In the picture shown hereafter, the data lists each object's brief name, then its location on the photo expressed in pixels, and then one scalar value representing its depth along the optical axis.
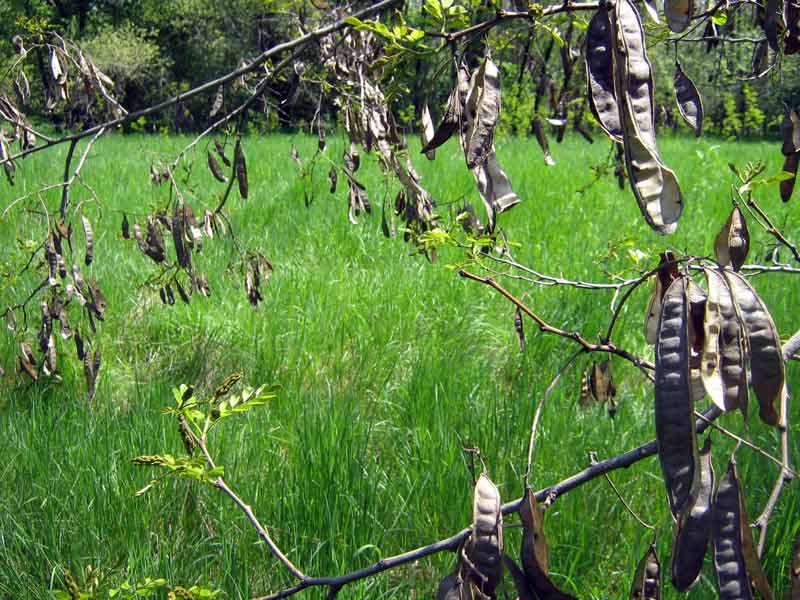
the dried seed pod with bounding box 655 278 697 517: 0.90
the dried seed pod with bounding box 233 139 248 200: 1.56
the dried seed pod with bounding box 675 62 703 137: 1.09
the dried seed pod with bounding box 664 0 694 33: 0.98
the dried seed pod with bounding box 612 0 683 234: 0.90
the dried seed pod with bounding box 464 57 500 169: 1.02
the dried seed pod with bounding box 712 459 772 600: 0.95
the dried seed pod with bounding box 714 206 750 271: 1.00
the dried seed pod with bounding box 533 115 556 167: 1.22
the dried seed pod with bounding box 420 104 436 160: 1.15
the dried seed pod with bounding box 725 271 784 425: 0.92
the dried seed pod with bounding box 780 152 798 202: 1.22
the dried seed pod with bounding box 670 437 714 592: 0.94
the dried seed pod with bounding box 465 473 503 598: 1.02
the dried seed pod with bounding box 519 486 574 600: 1.01
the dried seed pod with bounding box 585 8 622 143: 0.94
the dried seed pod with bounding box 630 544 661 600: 1.06
